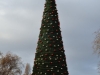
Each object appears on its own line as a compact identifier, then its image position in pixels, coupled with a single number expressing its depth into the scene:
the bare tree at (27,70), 63.38
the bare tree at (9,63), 33.12
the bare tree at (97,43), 16.73
